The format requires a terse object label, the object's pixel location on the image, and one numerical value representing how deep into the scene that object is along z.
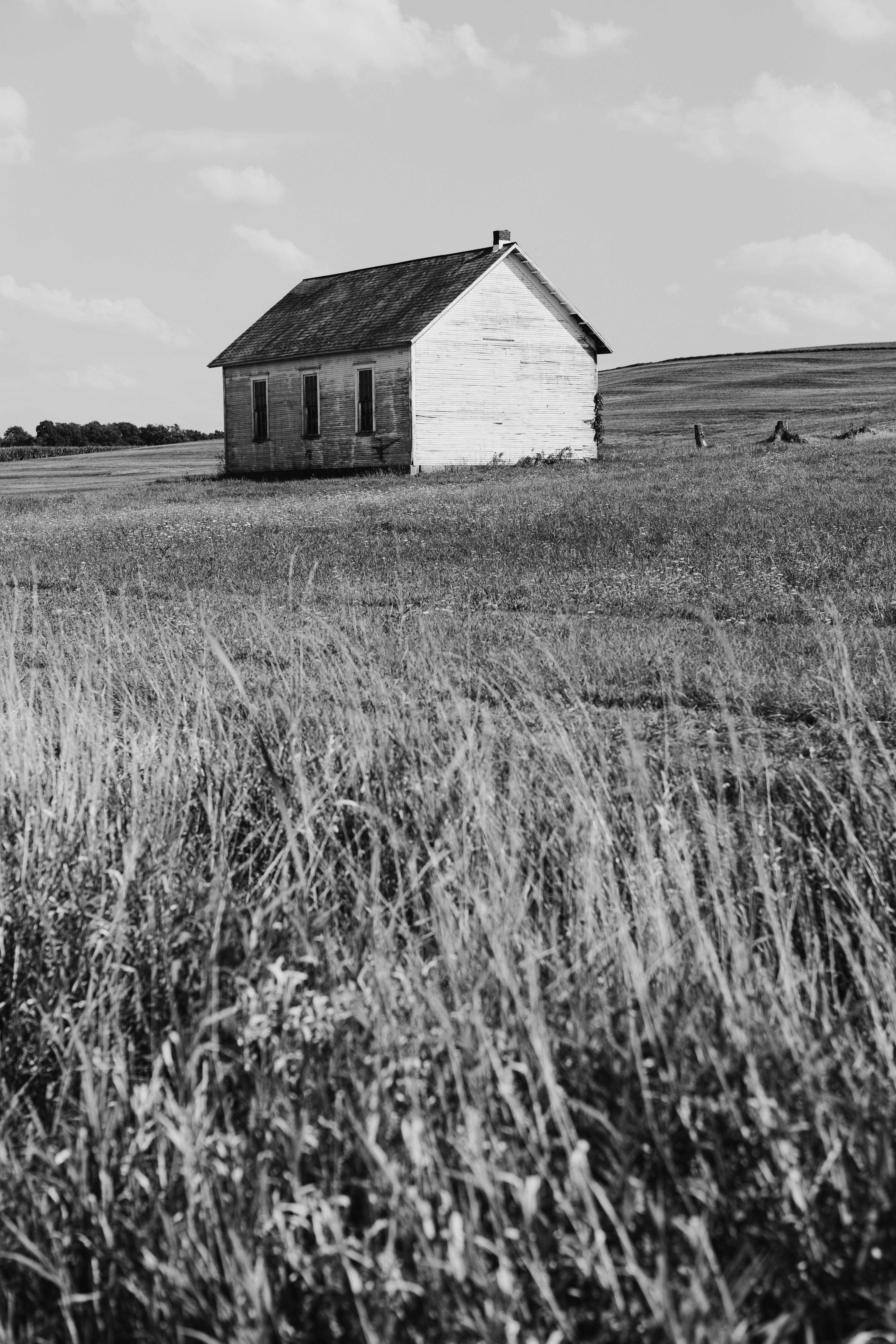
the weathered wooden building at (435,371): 34.28
